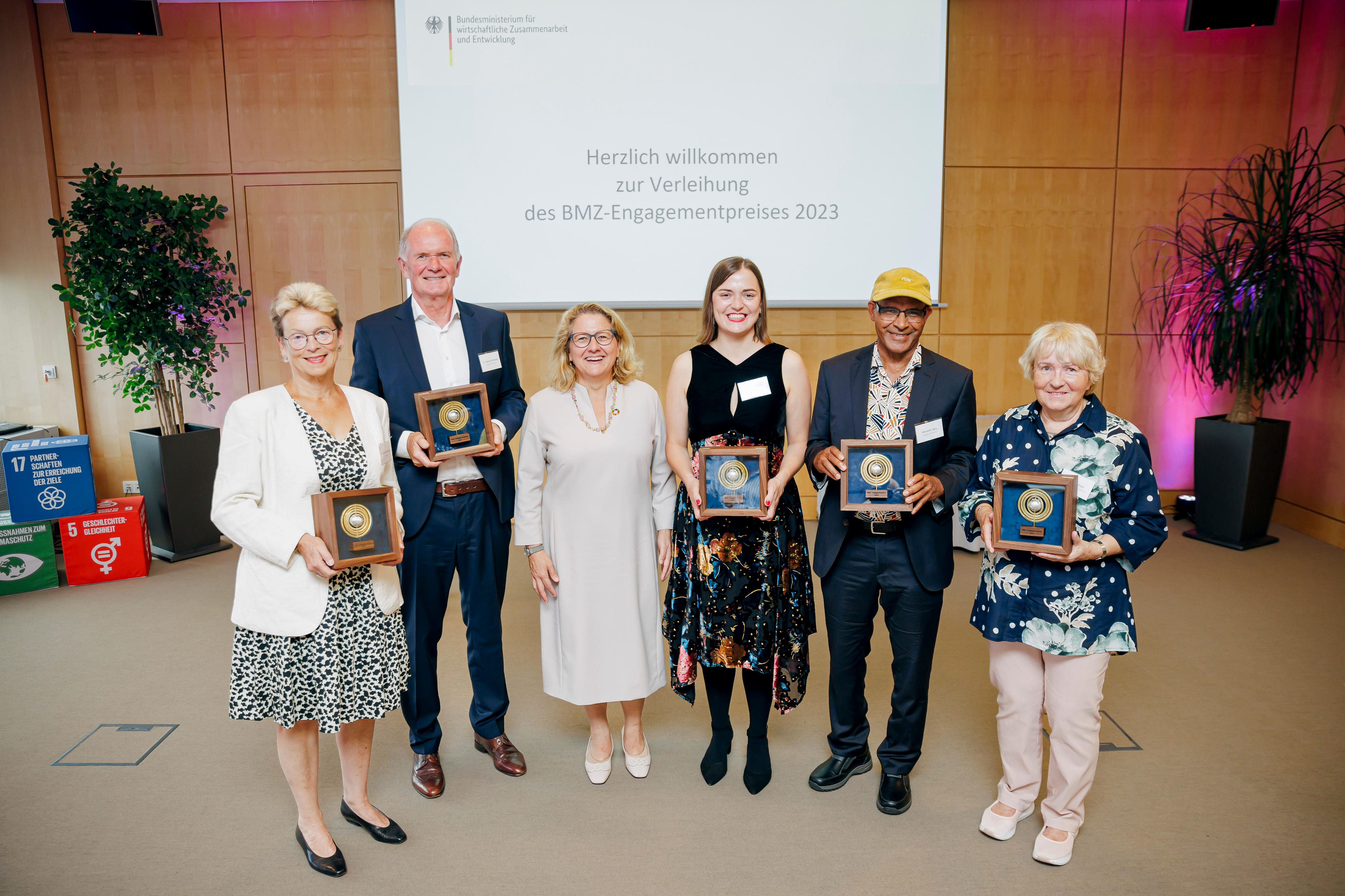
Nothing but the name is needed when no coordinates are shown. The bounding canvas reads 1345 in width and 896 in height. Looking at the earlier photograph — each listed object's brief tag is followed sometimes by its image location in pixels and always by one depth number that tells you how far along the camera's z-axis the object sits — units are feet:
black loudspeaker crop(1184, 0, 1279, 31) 15.80
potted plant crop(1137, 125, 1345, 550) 15.48
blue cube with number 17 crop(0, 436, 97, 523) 14.35
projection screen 16.52
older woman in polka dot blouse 6.59
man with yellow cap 7.42
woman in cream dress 7.84
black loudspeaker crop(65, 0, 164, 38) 15.33
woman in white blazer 6.41
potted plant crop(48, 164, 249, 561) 15.02
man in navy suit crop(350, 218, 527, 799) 8.09
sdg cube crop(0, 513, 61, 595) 14.30
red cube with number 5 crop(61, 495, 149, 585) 14.82
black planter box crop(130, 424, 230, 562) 16.02
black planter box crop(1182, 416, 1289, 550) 16.16
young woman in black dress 7.79
